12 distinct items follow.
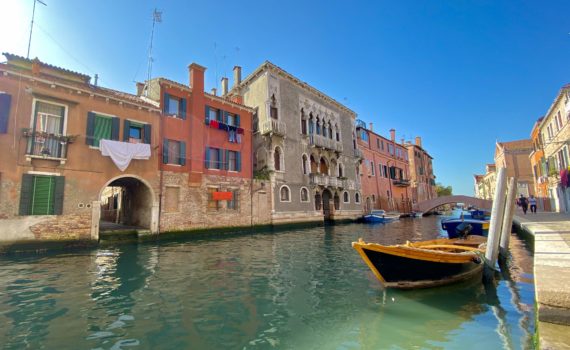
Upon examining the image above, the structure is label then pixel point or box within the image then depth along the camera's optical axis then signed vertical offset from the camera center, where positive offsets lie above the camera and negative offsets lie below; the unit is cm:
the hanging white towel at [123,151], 1373 +322
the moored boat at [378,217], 2756 -52
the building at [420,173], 4472 +611
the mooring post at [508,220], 868 -34
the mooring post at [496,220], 690 -27
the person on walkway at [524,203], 2053 +36
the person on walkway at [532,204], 2027 +28
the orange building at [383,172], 3381 +500
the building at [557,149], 1720 +383
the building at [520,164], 3631 +581
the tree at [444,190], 7676 +536
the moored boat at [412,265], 550 -107
